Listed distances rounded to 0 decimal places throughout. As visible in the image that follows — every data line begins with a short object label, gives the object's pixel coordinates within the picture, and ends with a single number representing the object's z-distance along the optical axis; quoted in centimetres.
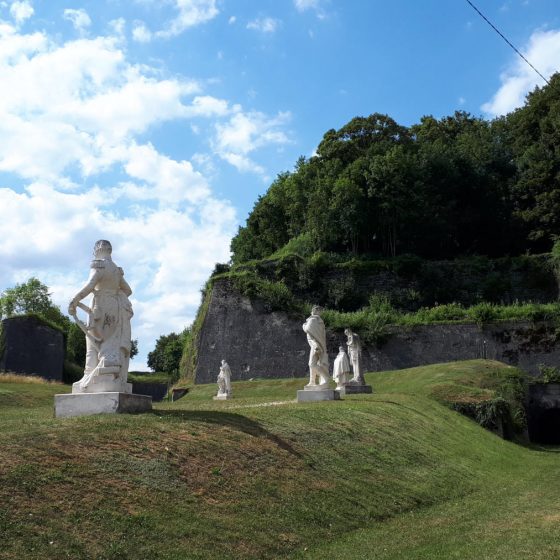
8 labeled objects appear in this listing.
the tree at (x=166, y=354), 8812
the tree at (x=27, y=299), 7712
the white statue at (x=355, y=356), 2578
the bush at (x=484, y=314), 3559
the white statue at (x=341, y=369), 2347
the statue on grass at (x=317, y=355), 2006
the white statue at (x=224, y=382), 2800
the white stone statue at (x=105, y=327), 1134
